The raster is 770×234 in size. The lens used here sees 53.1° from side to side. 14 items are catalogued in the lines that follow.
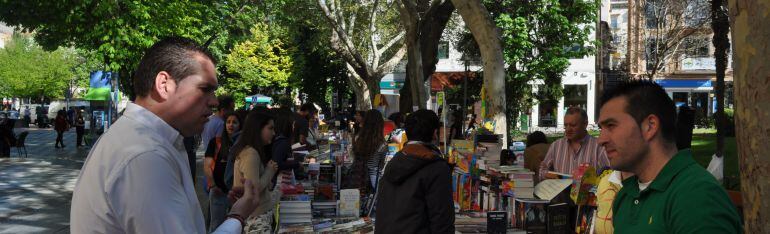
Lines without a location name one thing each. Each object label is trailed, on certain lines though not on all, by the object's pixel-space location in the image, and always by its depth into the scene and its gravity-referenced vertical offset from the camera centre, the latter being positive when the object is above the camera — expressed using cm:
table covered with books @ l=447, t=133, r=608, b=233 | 465 -51
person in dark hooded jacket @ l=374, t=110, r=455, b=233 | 451 -41
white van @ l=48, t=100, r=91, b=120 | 5994 +145
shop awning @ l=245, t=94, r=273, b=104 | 4956 +161
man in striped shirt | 615 -21
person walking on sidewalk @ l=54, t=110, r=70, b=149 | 2912 -3
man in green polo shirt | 218 -15
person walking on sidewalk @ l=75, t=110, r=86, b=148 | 2964 -19
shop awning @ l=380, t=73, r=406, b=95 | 3509 +196
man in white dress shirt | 191 -8
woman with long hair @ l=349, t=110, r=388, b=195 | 852 -35
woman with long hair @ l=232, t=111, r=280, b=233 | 606 -32
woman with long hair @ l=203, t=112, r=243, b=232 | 719 -42
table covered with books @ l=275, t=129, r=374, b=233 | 652 -73
